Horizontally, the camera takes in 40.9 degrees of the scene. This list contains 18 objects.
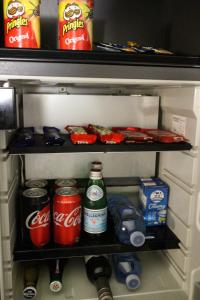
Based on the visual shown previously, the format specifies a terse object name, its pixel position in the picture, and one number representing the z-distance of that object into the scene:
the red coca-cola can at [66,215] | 0.90
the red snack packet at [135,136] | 0.88
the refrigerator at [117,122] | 0.71
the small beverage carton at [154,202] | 1.07
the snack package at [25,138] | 0.83
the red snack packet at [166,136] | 0.90
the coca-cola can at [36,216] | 0.88
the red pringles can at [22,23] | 0.69
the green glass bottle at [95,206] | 0.94
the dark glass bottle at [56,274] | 0.96
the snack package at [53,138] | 0.84
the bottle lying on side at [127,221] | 0.93
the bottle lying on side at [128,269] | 0.99
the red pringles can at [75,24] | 0.72
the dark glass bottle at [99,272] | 0.94
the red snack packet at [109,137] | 0.86
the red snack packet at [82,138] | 0.85
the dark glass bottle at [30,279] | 0.92
